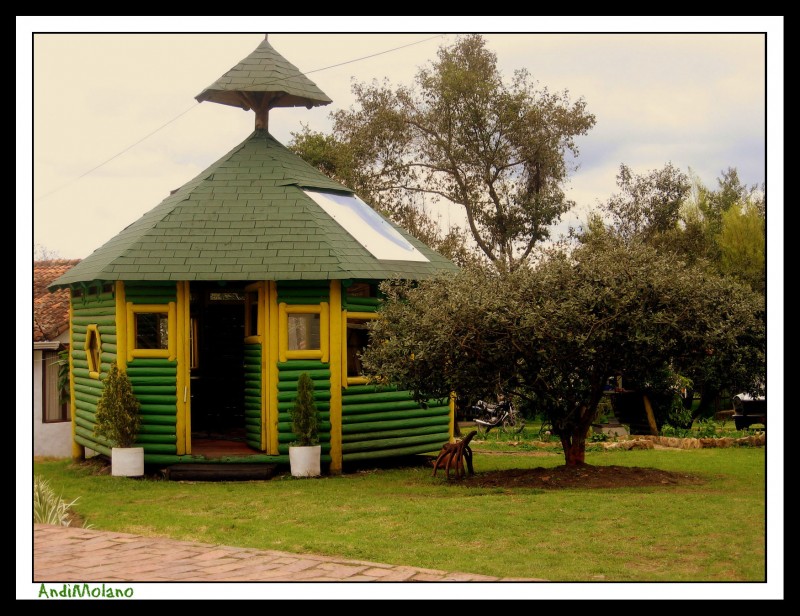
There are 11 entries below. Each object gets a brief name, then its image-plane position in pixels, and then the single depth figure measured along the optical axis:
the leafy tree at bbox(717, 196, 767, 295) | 28.94
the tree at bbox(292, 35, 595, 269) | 28.64
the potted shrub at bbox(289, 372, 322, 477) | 13.58
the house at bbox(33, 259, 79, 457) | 18.58
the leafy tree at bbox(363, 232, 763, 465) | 11.42
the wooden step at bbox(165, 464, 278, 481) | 13.66
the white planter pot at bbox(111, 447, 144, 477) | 13.83
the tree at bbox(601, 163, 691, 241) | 32.12
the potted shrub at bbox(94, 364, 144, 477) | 13.74
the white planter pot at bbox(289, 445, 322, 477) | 13.63
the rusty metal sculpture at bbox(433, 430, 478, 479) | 13.02
